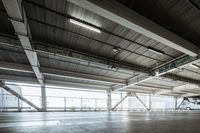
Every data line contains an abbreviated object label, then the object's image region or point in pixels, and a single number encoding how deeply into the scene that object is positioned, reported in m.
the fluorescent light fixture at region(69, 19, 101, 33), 4.98
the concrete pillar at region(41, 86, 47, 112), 13.56
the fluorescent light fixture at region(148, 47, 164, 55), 7.08
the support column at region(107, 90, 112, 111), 16.91
